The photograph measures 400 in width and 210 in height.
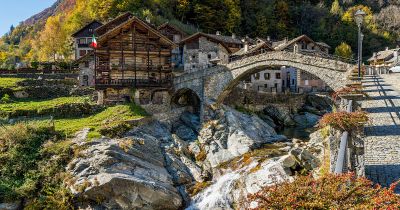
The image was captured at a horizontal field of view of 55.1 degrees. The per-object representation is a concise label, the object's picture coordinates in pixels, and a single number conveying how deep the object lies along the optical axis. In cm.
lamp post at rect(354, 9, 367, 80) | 2094
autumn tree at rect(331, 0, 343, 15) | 10556
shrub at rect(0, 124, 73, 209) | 2409
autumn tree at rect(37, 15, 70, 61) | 7250
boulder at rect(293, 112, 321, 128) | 5241
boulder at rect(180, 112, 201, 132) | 4131
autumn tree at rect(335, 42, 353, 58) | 8165
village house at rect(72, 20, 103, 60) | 6053
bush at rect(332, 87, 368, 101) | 1734
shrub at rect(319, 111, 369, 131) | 1178
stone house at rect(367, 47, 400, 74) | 6681
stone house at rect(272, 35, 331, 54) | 6219
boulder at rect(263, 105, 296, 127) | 5247
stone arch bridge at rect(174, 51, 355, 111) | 3306
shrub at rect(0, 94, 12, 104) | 3956
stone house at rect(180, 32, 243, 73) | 5756
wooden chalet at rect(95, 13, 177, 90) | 4154
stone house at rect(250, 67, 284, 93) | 6022
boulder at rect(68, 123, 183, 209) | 2398
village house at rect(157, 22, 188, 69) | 6272
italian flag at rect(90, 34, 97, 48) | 4116
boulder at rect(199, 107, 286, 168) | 3369
